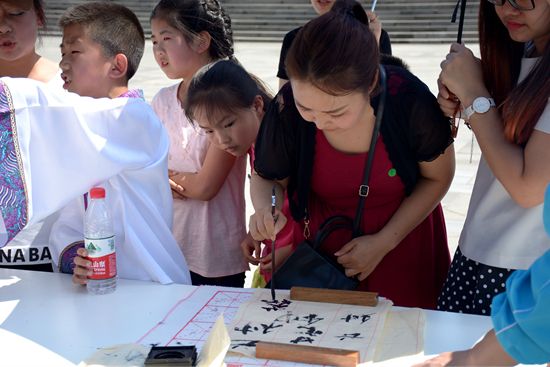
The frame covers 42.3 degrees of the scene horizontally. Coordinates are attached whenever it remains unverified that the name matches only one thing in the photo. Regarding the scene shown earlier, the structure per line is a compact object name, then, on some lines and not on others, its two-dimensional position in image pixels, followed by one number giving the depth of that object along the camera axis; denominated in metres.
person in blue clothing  0.96
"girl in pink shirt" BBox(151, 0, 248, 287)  2.36
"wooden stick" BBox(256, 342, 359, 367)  1.37
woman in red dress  1.75
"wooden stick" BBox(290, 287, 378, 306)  1.65
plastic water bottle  1.72
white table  1.49
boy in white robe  1.70
